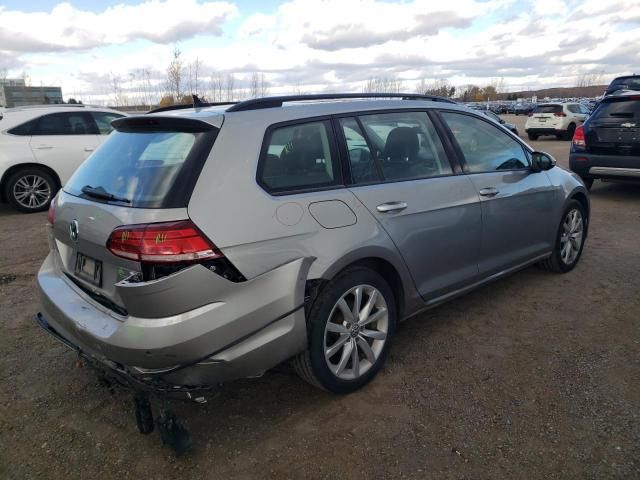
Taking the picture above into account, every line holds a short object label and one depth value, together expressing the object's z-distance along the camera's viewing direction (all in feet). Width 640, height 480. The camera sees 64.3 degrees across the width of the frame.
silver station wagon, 7.42
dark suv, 25.08
